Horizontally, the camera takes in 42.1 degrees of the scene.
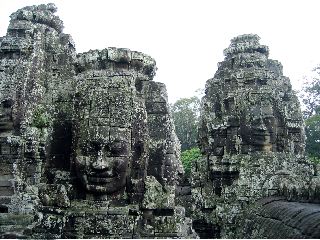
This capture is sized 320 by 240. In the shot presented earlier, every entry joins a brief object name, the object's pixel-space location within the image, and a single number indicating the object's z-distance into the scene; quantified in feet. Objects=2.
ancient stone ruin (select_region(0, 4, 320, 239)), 16.42
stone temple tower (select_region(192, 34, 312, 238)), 26.84
